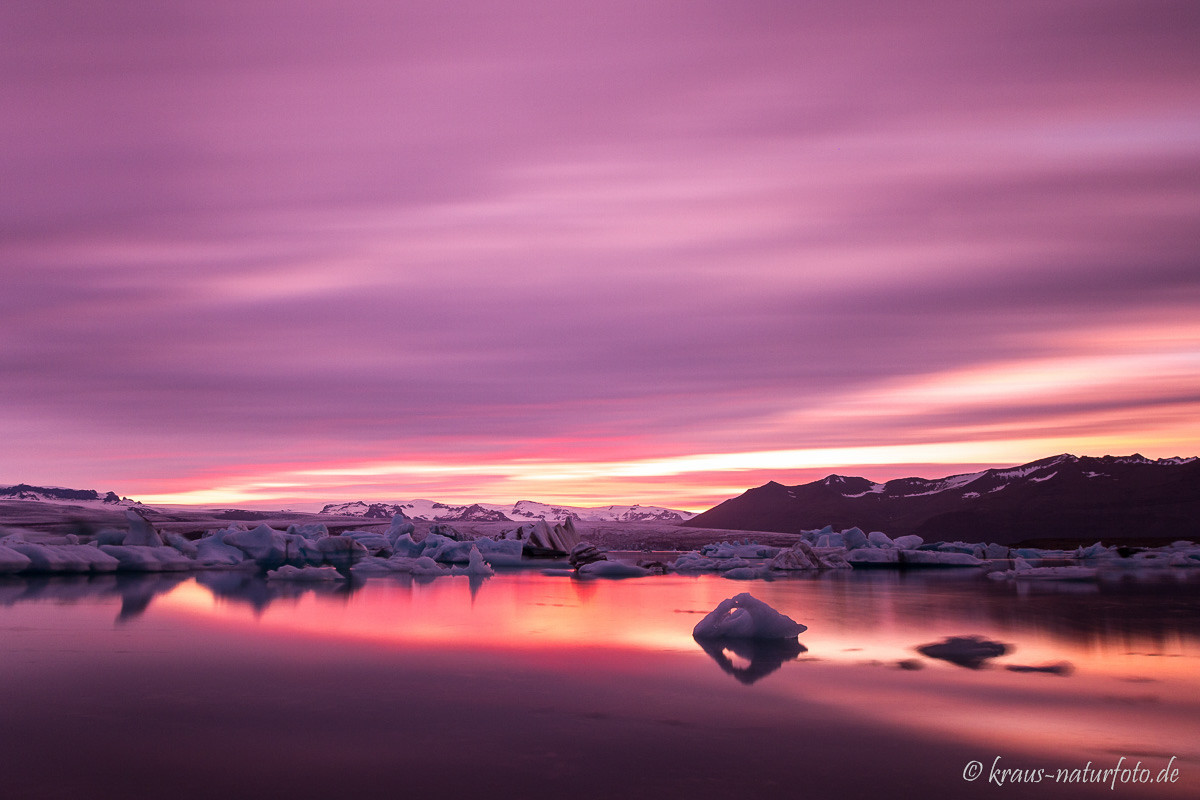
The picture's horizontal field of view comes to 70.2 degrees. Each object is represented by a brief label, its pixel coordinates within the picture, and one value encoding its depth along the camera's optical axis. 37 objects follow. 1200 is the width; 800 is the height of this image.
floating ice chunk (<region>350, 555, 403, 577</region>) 27.26
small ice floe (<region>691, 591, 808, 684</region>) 10.05
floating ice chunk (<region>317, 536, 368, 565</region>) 29.17
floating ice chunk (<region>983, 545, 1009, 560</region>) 41.03
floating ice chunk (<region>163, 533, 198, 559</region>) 28.18
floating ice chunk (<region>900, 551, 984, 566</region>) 31.94
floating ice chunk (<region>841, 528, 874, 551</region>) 35.88
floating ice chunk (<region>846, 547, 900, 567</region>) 31.97
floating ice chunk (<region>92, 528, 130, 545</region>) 27.19
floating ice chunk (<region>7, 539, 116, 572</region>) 21.75
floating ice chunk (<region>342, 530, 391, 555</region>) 34.48
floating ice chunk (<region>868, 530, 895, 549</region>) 35.53
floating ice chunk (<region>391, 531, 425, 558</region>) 34.81
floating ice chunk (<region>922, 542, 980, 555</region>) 39.12
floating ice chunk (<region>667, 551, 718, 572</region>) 32.95
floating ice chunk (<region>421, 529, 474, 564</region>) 33.31
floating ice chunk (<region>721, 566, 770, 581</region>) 26.44
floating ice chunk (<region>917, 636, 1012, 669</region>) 9.05
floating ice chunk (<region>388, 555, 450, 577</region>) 27.09
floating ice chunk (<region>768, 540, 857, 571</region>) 29.59
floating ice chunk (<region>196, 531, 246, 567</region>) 27.62
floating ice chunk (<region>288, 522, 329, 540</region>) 30.56
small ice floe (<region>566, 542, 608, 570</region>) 34.28
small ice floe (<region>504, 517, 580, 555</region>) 36.62
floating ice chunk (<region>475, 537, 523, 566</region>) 34.16
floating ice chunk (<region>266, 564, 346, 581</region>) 22.61
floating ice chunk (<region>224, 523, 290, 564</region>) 27.84
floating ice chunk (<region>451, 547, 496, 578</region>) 26.65
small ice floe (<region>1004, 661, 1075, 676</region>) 8.32
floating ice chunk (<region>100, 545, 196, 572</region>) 24.95
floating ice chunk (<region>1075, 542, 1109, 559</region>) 39.41
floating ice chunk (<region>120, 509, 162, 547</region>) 26.72
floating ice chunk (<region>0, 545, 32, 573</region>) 20.83
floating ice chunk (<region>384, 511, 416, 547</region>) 36.28
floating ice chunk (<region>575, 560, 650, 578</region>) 28.14
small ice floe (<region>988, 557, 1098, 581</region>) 24.05
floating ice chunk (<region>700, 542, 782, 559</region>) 39.55
